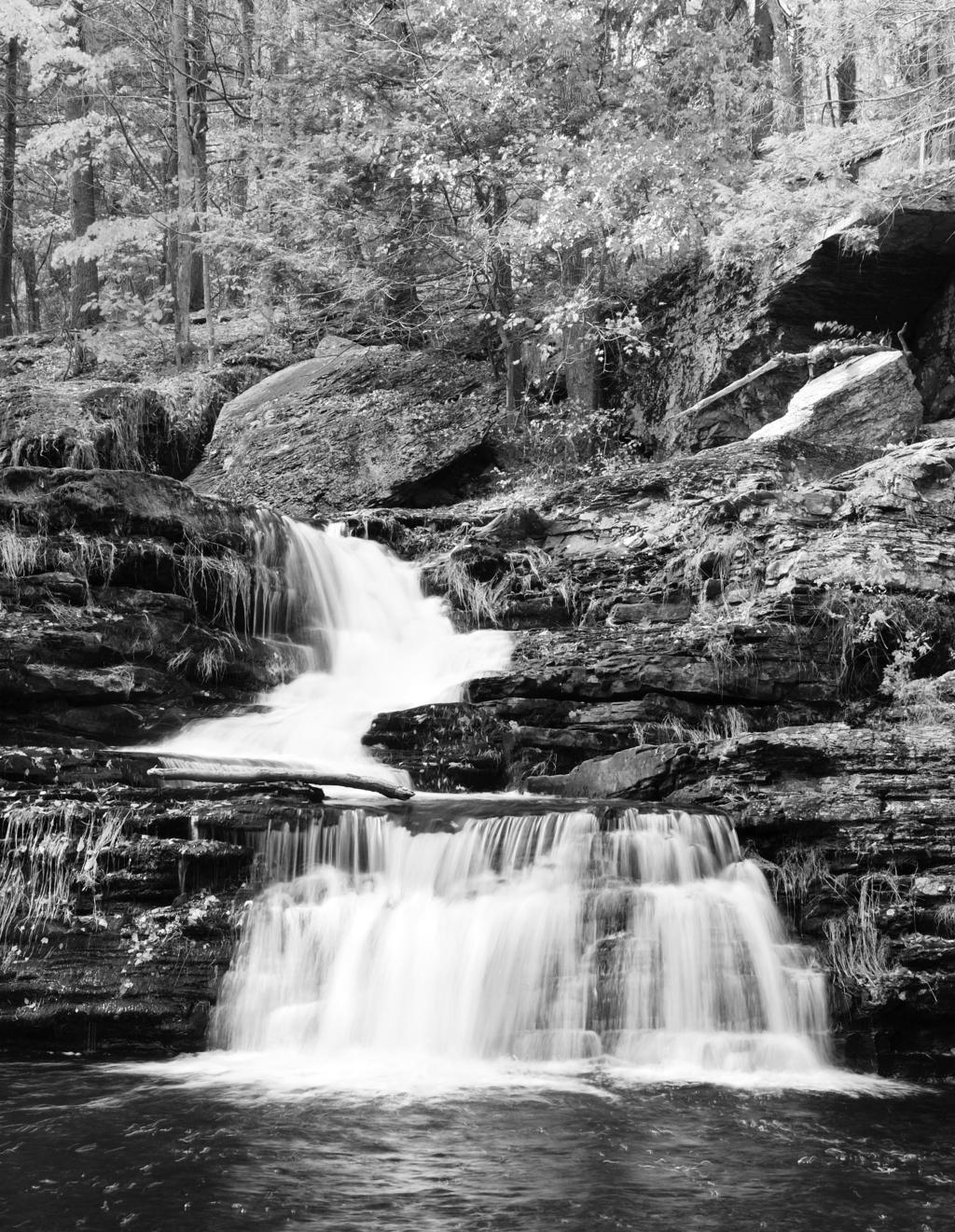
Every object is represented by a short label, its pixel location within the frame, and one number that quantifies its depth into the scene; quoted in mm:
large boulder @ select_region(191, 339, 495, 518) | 13586
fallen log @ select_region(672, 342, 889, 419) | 12578
